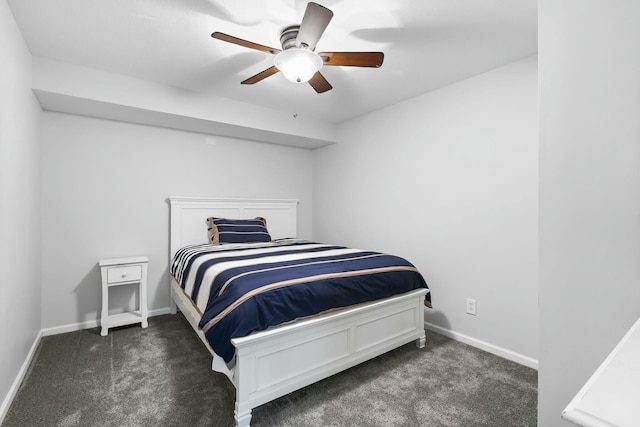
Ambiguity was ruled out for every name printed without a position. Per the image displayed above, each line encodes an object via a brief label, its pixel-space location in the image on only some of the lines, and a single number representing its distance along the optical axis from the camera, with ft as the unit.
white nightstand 9.44
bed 5.55
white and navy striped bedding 5.65
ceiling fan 5.74
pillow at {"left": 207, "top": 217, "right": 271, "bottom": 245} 11.43
